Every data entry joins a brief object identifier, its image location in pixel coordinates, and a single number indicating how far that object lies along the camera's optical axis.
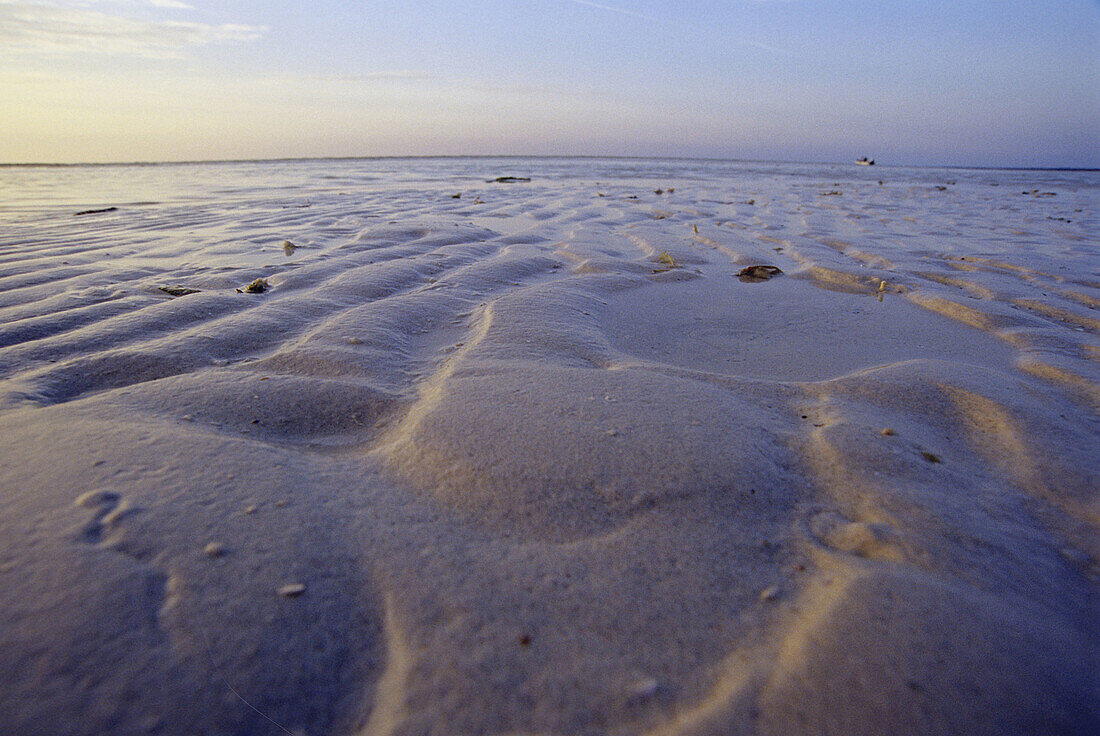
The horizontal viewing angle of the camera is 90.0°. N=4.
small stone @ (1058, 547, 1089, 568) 0.33
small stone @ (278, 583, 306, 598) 0.28
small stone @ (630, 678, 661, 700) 0.24
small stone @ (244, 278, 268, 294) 0.82
